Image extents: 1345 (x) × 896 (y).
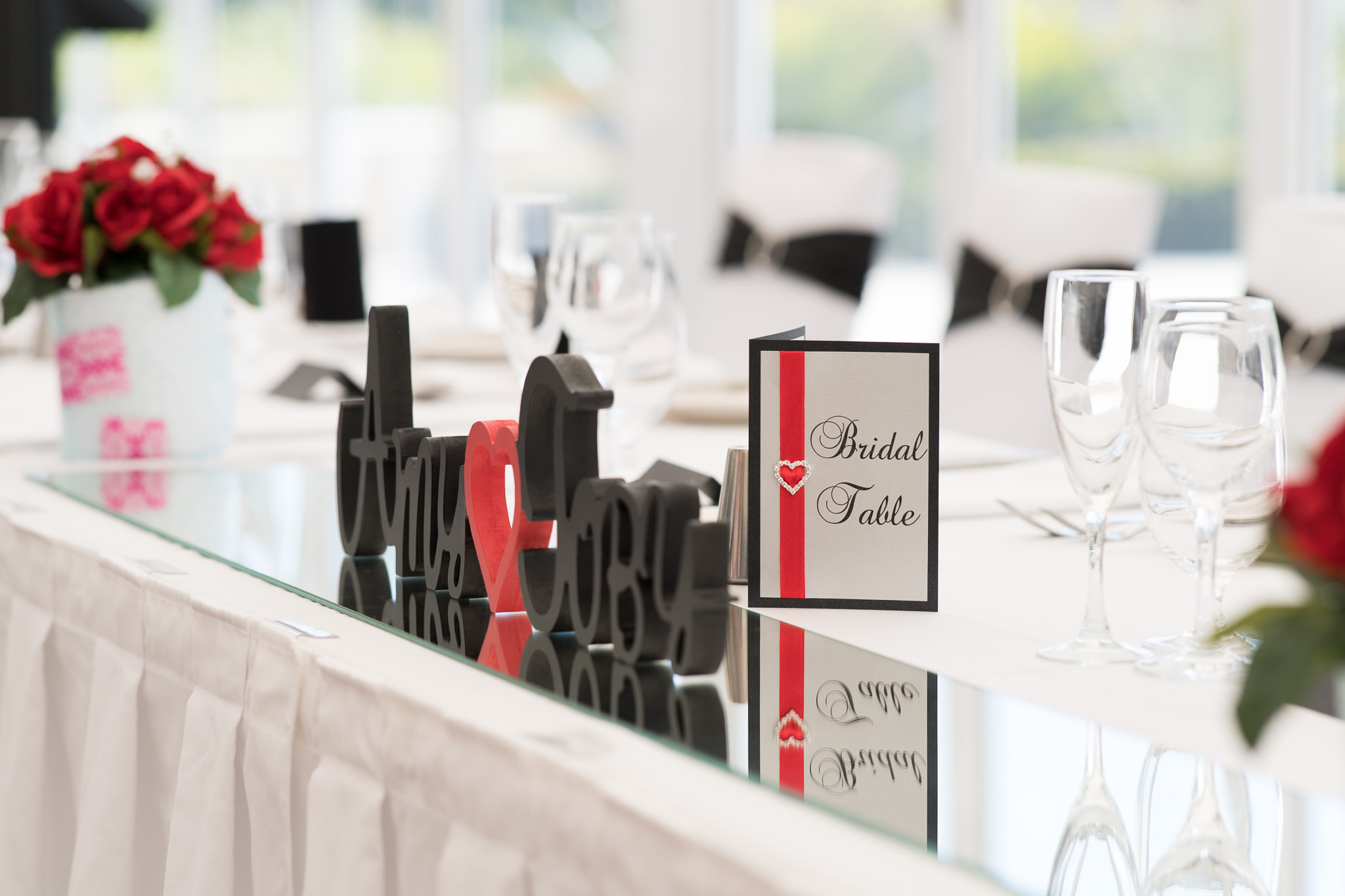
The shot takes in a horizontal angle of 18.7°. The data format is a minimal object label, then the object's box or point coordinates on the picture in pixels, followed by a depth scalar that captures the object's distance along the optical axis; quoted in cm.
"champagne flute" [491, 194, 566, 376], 286
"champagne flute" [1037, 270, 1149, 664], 224
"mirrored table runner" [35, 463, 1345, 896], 202
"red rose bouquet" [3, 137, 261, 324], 283
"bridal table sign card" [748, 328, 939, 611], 234
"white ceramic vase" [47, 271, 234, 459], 289
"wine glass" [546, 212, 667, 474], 270
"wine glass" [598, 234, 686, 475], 273
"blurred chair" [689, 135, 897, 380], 477
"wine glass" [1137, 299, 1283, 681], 214
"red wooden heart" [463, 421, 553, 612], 234
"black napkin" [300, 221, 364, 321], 441
